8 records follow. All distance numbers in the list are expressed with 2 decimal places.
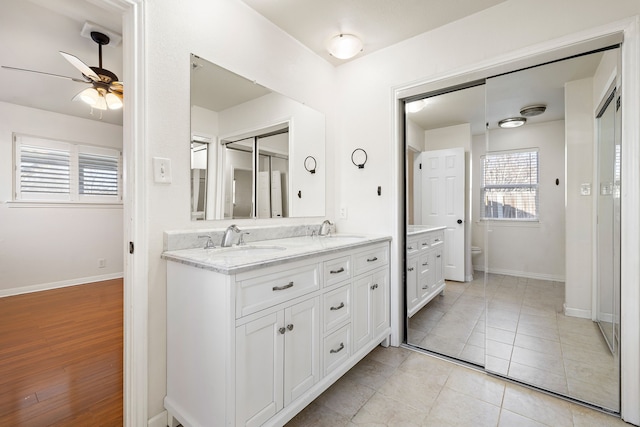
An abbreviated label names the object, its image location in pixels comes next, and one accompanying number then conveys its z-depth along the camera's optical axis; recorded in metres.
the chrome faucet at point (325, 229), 2.43
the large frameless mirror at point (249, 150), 1.69
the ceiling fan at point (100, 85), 2.29
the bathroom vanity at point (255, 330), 1.14
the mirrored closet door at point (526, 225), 1.72
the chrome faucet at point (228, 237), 1.66
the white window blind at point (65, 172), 3.90
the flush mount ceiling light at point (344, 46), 2.12
